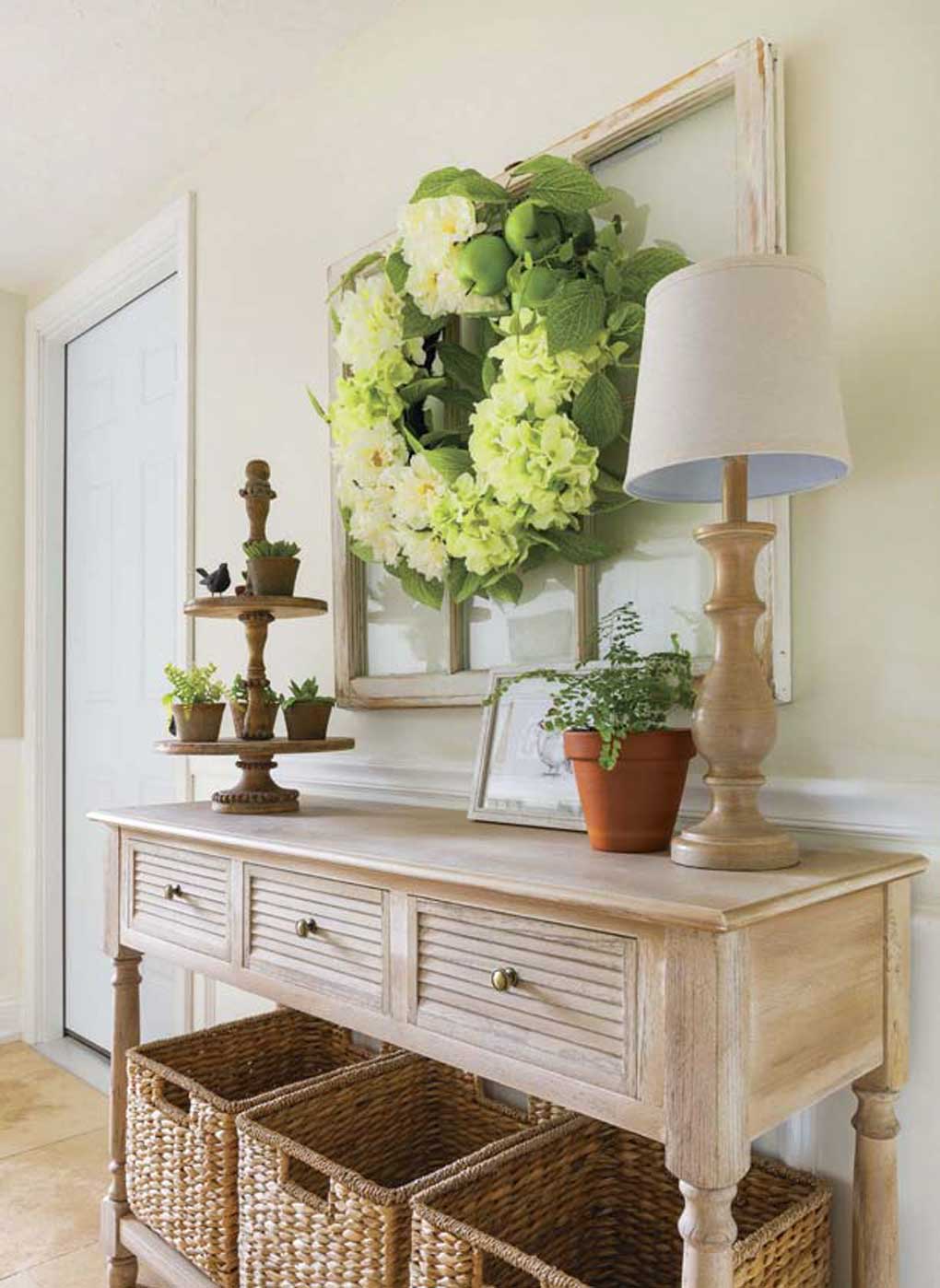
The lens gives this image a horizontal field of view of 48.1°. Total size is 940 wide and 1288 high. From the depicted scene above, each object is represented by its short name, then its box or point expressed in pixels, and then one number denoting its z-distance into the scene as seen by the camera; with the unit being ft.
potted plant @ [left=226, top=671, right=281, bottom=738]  6.21
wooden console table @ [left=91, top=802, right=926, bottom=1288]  3.31
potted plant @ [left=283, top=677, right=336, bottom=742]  6.33
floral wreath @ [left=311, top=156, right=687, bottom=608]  5.09
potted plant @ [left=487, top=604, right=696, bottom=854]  4.22
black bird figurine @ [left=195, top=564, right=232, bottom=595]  6.32
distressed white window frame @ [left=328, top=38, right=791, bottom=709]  4.66
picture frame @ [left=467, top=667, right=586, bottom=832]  5.04
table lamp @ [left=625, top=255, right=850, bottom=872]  3.65
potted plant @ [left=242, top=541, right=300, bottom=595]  6.15
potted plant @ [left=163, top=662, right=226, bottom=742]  6.22
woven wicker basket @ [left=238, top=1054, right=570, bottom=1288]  4.59
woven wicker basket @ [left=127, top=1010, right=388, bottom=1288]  5.61
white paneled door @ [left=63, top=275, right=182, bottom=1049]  9.98
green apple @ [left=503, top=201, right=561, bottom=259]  5.30
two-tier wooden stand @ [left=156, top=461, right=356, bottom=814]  5.98
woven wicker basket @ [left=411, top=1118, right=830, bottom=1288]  4.08
